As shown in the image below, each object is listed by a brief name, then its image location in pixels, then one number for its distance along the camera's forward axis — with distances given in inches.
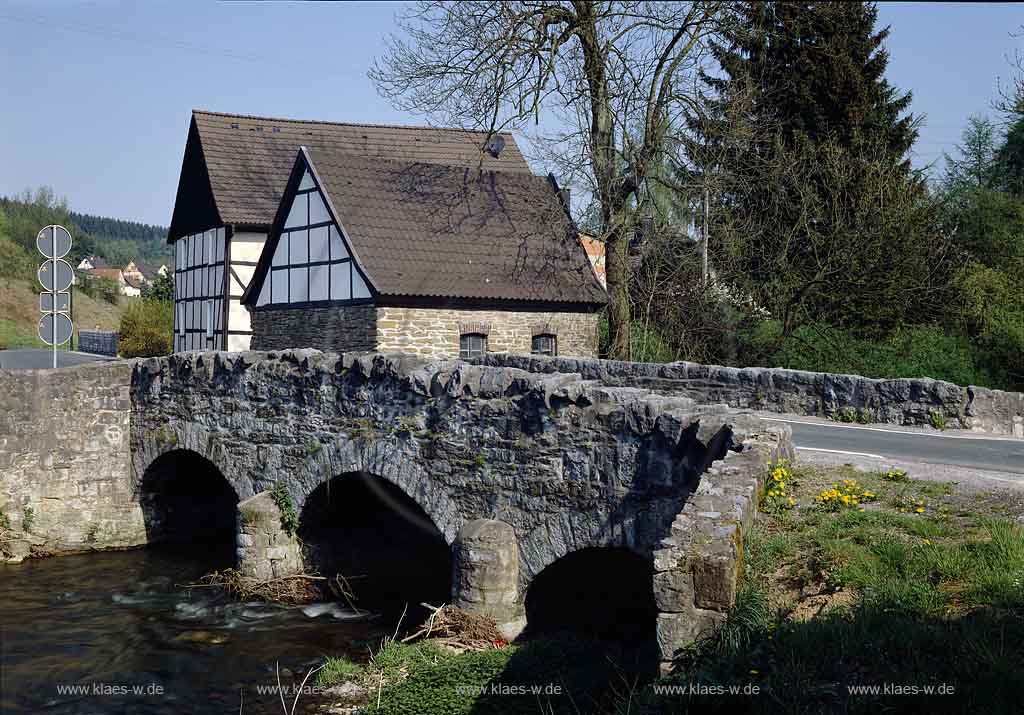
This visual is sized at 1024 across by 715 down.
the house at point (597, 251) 1530.3
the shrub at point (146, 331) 1393.9
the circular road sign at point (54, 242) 569.3
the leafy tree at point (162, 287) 1835.6
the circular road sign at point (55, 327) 558.6
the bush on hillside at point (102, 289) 2682.1
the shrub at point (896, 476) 312.0
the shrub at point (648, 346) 892.0
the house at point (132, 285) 4148.6
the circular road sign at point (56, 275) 566.3
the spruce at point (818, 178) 855.1
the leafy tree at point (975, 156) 1261.1
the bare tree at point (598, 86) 842.8
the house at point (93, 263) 4376.5
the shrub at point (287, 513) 501.4
